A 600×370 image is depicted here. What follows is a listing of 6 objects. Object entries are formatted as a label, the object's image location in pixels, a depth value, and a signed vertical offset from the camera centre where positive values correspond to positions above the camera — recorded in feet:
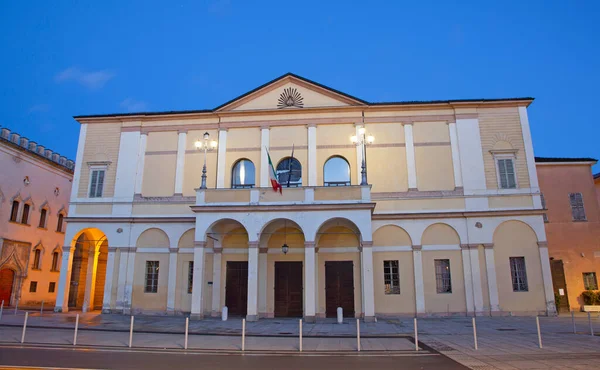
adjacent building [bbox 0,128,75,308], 96.02 +15.67
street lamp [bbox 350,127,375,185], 70.35 +25.27
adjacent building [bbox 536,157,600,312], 82.69 +11.69
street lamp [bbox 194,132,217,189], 74.74 +26.33
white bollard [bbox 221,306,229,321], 70.38 -5.26
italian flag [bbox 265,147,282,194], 70.79 +18.68
